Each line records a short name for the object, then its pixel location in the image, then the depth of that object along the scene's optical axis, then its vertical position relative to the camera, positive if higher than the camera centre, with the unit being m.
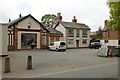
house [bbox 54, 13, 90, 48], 23.52 +2.40
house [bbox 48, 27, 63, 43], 21.90 +1.68
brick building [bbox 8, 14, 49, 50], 18.09 +1.76
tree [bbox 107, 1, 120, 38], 13.46 +3.74
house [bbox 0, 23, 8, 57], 10.92 +0.46
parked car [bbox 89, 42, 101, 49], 22.73 -0.73
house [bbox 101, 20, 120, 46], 22.79 +1.46
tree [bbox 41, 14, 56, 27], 35.90 +8.58
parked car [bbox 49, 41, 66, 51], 17.51 -0.70
